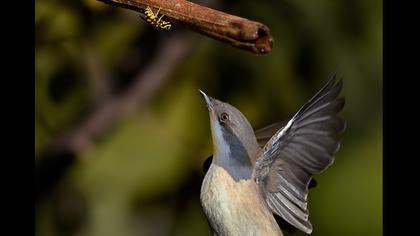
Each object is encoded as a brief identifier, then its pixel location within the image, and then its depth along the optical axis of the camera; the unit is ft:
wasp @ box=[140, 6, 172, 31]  10.06
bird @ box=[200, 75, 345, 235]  10.31
